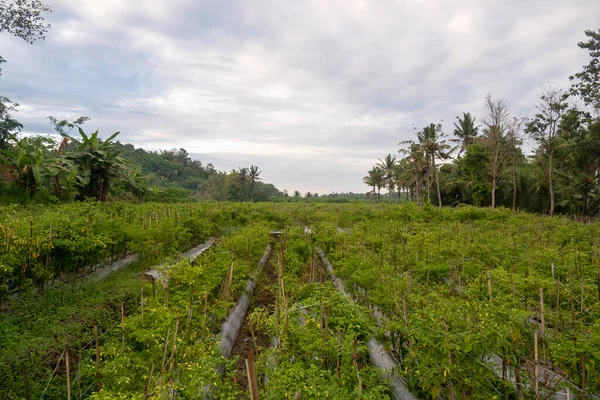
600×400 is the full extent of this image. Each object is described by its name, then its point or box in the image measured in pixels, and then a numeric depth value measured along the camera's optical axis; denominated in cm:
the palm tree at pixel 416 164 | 3122
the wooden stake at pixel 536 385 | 220
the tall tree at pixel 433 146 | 2981
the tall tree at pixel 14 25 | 1641
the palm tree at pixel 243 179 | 5090
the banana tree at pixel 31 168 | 1157
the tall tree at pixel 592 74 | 1639
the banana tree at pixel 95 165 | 1280
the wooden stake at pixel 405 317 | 304
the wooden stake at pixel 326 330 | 288
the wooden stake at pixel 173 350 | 273
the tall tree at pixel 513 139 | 2401
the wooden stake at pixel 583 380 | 231
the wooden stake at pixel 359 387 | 217
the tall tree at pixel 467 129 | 3531
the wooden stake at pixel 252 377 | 179
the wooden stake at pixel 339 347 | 262
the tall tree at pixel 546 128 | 1875
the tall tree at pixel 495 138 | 2431
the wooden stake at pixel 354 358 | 249
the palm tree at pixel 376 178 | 4631
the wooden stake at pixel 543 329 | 267
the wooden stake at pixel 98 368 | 260
